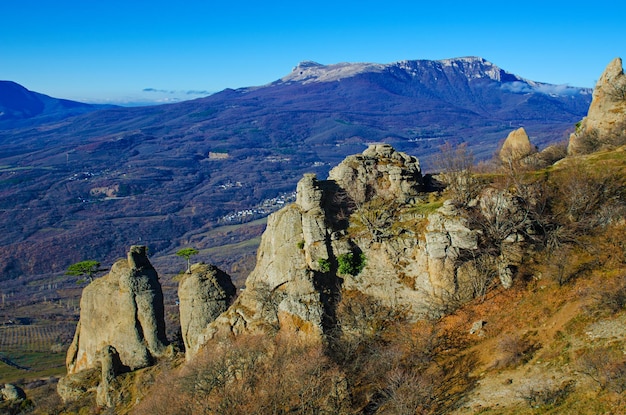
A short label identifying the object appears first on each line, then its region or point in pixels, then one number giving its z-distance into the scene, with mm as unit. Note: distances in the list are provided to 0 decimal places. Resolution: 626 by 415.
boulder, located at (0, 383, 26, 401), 49469
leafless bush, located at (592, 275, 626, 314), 26219
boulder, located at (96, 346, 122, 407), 39594
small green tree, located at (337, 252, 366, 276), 33688
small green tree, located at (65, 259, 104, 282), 50853
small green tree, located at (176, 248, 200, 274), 49512
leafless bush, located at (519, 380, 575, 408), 22562
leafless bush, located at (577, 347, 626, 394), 21359
